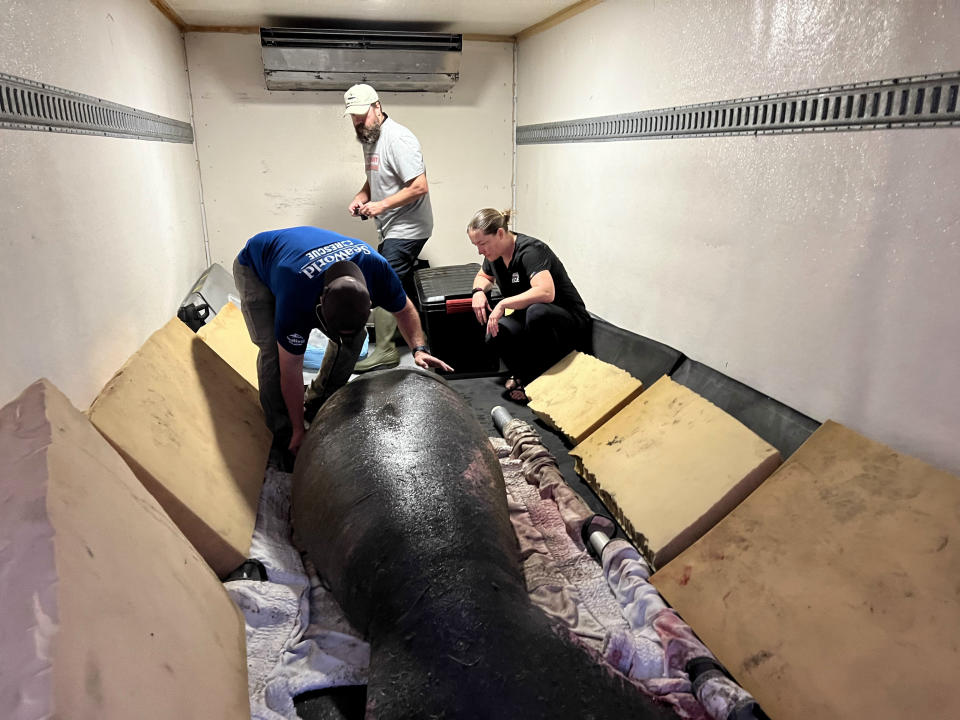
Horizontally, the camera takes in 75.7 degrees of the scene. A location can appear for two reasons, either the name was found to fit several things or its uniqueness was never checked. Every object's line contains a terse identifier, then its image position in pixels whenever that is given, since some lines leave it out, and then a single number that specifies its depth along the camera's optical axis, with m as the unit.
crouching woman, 3.25
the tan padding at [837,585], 1.36
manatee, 1.08
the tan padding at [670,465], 1.97
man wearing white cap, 3.94
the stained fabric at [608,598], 1.49
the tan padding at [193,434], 1.80
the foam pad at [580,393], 2.79
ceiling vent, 4.34
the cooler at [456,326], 3.64
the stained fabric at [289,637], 1.47
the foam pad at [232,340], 3.23
